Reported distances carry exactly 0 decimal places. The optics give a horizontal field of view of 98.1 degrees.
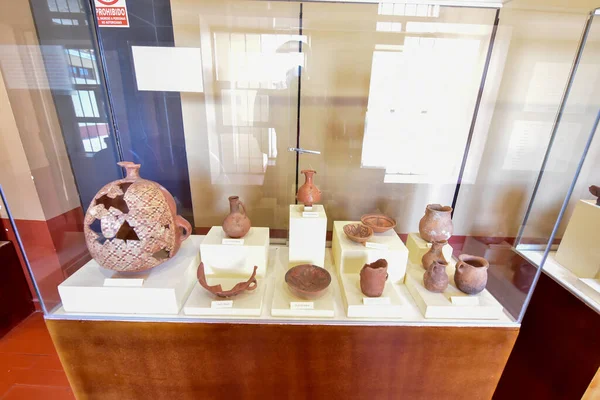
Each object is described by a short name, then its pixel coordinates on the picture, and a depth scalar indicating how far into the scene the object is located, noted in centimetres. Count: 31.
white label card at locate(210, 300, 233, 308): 90
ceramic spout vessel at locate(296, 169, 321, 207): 109
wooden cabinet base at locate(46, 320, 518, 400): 89
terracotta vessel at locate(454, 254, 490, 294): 92
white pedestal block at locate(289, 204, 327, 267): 105
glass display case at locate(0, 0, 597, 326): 92
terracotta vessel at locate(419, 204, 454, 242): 112
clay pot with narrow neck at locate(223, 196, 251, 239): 106
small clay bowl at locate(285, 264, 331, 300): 94
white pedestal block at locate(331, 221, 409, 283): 104
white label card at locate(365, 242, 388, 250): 105
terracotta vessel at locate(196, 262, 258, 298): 93
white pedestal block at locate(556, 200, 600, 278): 106
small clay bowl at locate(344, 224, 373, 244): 107
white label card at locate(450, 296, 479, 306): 91
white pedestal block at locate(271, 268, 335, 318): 90
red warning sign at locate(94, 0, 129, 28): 109
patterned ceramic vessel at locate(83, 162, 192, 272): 84
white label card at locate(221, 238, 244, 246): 104
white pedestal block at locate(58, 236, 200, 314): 88
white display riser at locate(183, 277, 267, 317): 90
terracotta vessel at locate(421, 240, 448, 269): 105
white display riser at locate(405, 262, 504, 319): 90
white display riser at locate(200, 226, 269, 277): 103
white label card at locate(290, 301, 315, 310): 91
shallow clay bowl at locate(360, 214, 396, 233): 114
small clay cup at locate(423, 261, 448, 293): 95
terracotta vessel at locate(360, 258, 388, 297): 90
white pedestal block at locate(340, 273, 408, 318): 90
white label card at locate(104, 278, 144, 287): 89
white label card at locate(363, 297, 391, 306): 91
